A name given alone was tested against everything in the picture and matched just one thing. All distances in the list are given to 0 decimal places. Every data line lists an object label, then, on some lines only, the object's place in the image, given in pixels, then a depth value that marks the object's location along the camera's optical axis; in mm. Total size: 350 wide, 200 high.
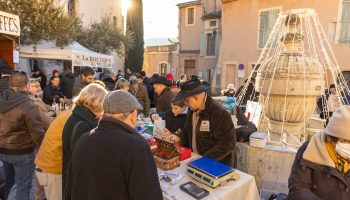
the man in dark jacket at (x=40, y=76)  9603
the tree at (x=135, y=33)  18609
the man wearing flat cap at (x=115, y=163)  1574
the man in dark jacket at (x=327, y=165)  1882
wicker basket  2561
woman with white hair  2234
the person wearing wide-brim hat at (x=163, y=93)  4613
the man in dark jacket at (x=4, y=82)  4737
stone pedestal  3281
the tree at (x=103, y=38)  14773
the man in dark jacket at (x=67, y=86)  7562
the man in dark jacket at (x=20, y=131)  2997
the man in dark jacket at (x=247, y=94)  6945
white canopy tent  8414
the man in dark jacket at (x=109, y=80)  5918
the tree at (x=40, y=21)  9352
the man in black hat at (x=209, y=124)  2783
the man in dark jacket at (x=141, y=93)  5879
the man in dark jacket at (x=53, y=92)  6248
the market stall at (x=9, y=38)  6320
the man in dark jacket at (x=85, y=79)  5203
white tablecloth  2104
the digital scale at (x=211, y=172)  2199
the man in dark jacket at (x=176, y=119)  3594
